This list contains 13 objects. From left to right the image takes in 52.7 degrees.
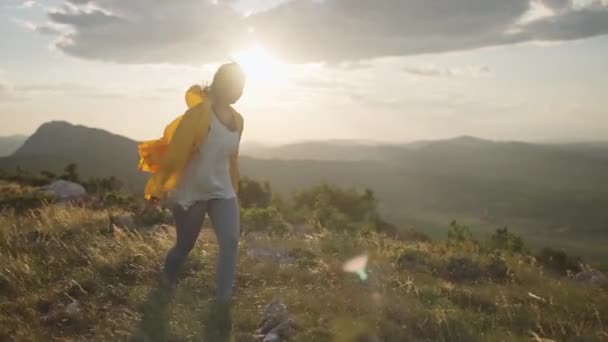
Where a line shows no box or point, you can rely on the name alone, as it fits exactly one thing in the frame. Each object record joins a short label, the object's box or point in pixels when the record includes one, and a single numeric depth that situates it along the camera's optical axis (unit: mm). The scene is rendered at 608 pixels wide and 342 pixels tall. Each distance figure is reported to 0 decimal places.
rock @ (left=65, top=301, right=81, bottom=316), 5453
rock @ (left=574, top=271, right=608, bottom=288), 9453
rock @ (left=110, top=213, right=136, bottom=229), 9859
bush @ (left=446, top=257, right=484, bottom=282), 8219
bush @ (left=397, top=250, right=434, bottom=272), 8219
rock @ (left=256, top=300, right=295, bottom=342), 4832
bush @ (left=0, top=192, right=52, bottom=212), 15859
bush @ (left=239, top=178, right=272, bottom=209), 29250
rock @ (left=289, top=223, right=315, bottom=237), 11611
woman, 5305
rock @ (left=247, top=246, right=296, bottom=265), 7555
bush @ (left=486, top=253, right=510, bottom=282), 8180
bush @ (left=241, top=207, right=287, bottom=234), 11680
